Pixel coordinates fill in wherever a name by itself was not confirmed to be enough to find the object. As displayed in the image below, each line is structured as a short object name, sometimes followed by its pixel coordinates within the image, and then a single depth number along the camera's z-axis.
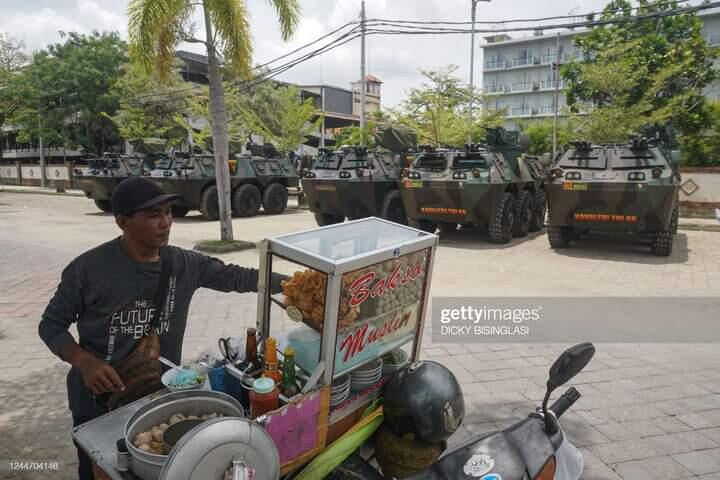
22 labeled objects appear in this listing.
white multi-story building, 50.36
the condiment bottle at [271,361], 1.95
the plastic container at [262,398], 1.77
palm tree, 8.95
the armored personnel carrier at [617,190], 8.40
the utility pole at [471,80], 21.46
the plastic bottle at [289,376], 2.01
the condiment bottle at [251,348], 2.21
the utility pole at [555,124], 24.69
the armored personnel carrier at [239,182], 14.55
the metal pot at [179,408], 1.63
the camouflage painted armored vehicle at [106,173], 15.96
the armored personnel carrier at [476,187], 9.84
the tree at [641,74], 18.27
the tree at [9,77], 28.38
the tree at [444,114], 24.44
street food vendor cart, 1.46
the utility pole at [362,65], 16.31
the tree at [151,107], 26.72
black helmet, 2.09
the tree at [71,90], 28.09
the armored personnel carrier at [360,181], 12.02
